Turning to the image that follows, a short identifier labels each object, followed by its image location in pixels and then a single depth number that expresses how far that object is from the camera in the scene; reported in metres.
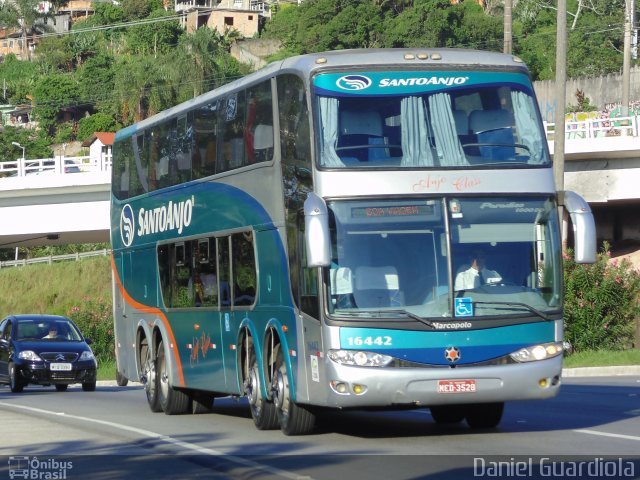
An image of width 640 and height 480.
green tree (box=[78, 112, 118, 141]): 133.62
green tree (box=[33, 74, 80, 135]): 143.00
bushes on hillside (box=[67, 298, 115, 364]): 50.97
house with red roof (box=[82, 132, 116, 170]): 115.35
